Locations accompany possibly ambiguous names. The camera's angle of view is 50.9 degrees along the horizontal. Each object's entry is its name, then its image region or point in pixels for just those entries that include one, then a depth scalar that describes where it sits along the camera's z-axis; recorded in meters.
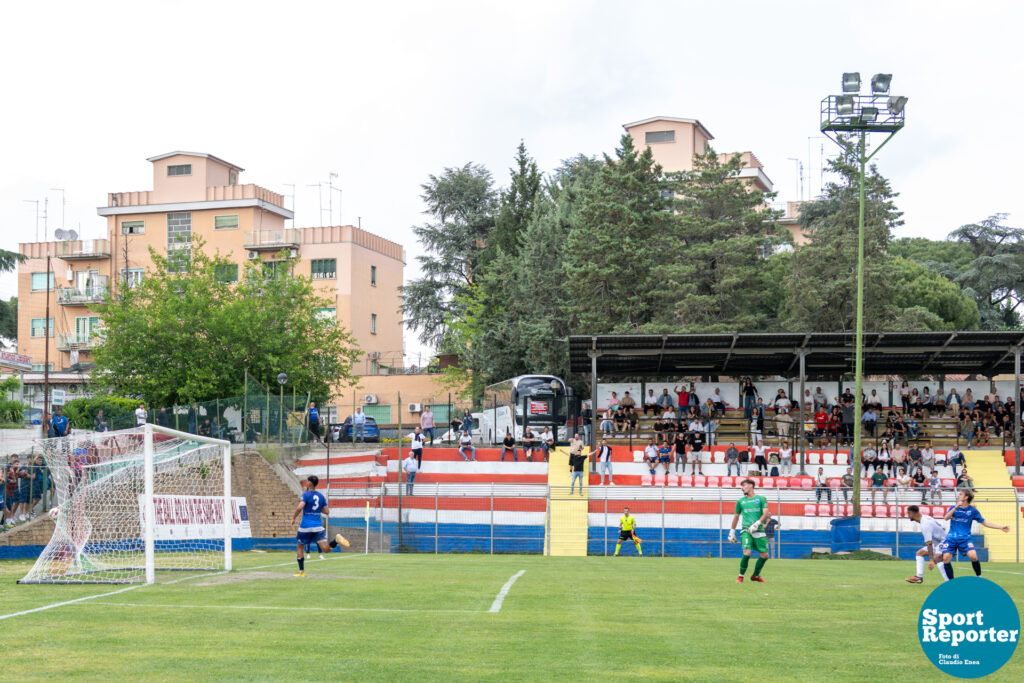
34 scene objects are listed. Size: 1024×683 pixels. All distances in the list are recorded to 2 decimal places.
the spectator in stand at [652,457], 40.91
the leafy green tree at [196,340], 48.16
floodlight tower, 36.38
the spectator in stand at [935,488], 35.19
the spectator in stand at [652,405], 46.41
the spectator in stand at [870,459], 39.91
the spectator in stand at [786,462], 40.78
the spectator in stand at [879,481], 38.25
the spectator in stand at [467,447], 42.75
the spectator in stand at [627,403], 46.62
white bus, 48.94
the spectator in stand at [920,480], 37.46
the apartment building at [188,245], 74.44
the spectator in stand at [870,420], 44.09
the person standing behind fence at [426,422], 47.75
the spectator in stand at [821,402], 45.44
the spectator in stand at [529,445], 42.62
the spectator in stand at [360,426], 48.94
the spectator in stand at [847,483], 36.68
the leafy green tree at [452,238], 71.56
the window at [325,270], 74.25
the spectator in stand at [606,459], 39.25
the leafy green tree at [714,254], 53.75
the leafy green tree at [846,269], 53.47
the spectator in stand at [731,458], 40.12
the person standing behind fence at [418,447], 40.81
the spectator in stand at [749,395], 45.78
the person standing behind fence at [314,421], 43.13
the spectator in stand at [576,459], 37.78
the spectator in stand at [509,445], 42.66
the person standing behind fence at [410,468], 37.91
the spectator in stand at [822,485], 36.38
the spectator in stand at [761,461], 40.11
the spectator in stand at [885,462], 39.73
